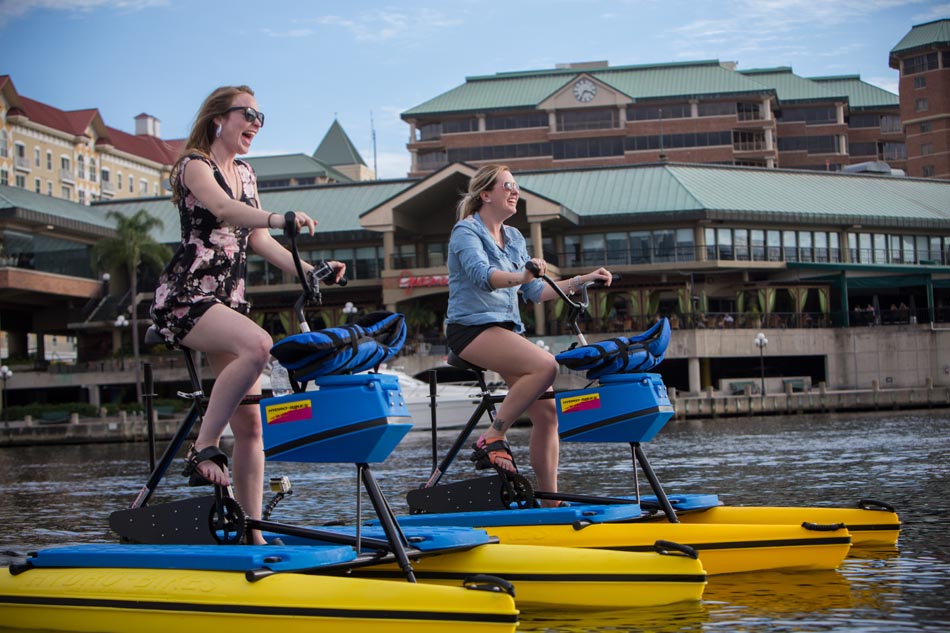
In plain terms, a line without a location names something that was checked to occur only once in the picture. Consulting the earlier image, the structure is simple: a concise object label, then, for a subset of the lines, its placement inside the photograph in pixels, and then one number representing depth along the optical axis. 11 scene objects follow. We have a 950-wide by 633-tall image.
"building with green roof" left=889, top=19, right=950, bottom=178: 110.50
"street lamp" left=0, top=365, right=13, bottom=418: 53.90
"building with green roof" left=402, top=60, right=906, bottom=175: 100.00
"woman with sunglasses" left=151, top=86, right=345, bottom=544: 5.88
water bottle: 6.65
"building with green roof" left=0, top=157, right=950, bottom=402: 64.19
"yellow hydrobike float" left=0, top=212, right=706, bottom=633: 5.02
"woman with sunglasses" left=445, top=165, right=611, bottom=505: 7.20
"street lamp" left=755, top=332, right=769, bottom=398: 57.16
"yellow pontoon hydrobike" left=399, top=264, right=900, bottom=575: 6.97
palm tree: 66.69
